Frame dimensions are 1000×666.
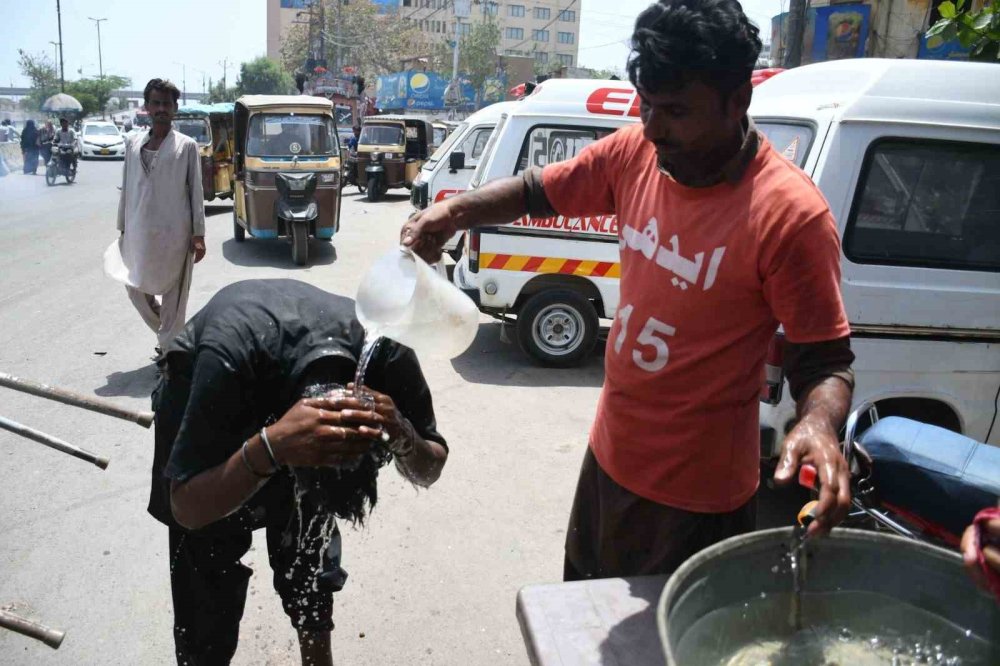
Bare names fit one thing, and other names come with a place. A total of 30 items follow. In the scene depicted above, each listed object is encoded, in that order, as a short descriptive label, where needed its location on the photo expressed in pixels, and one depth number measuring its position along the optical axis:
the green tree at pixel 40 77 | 67.81
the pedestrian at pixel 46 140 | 24.72
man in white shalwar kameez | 5.68
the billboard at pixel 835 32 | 14.47
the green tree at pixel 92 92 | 64.25
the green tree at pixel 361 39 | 61.72
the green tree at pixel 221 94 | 84.62
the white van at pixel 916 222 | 3.71
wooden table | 1.42
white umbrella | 37.62
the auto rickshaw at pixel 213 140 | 17.48
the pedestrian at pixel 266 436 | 1.66
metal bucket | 1.35
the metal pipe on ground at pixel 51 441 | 2.76
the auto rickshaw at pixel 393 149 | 20.42
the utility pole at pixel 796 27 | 11.54
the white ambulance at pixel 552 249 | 6.79
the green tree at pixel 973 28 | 4.26
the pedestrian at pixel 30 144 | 23.98
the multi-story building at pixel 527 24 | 97.69
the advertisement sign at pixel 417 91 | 53.00
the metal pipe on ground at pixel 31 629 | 2.41
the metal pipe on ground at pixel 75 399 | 2.46
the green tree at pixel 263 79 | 80.62
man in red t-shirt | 1.75
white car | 32.66
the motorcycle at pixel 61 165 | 21.86
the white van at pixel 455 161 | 10.42
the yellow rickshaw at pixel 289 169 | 11.61
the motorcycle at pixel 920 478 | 2.64
